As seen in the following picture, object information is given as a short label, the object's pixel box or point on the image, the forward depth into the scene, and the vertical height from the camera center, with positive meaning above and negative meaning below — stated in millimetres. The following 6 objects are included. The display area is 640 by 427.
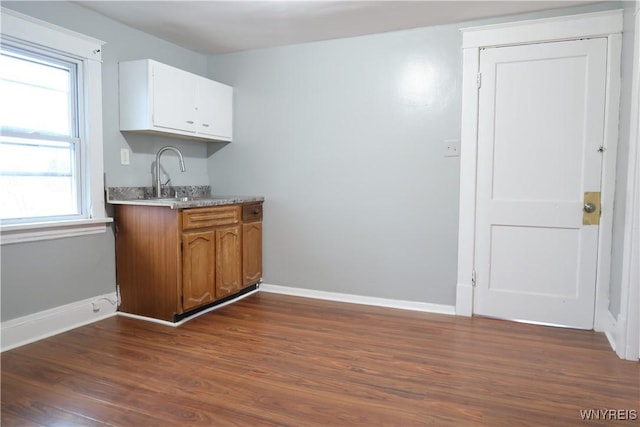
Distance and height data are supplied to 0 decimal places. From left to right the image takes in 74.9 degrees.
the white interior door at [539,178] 2861 +98
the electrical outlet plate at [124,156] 3233 +256
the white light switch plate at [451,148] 3180 +330
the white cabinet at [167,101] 3105 +701
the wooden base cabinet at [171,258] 2973 -512
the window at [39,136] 2545 +333
